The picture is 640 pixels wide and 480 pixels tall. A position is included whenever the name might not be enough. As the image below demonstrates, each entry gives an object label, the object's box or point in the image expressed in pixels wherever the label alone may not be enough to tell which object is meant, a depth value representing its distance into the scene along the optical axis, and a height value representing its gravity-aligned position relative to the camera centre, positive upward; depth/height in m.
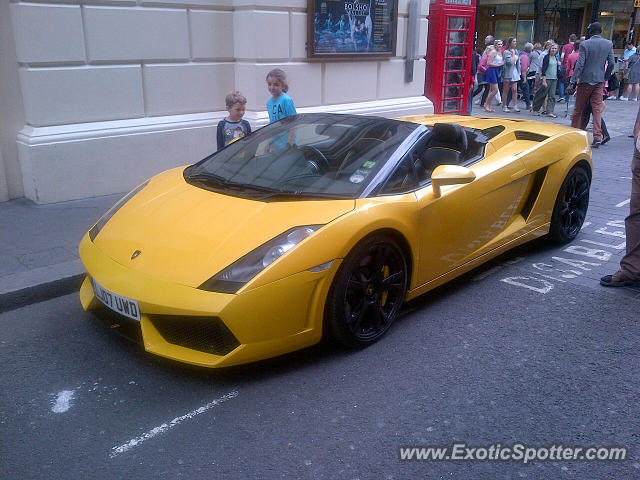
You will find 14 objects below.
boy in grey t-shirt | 5.55 -0.77
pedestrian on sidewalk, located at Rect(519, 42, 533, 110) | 16.84 -0.87
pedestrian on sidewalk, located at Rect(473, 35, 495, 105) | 15.92 -0.93
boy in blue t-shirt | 5.73 -0.56
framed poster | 8.64 +0.12
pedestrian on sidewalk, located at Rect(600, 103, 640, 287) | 4.60 -1.49
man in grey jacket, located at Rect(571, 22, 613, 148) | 10.45 -0.57
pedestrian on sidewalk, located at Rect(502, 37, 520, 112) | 15.66 -0.78
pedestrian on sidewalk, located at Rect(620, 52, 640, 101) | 19.31 -1.22
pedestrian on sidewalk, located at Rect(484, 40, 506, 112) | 15.52 -0.75
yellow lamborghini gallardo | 3.04 -1.07
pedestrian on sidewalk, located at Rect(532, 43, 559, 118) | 14.55 -1.00
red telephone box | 11.77 -0.29
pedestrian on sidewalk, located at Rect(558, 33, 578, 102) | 17.58 -0.78
